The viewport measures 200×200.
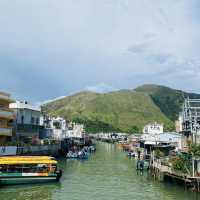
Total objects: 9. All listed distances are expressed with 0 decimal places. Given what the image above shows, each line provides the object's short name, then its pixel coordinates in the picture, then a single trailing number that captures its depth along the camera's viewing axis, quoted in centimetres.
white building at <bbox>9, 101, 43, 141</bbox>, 9162
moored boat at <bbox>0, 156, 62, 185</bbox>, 5416
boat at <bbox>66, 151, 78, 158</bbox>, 10362
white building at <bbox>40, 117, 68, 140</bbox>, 11740
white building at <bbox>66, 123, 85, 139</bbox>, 16770
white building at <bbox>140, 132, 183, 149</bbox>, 9253
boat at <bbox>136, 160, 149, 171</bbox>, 7625
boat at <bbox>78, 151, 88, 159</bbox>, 10388
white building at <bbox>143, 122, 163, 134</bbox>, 14831
